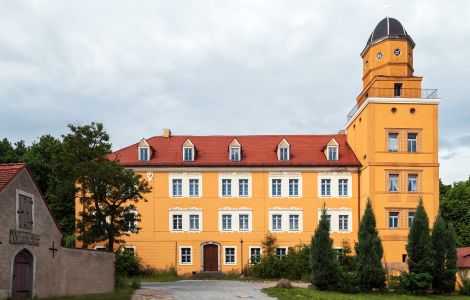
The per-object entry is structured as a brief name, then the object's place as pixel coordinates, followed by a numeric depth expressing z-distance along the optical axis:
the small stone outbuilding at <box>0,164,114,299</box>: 17.75
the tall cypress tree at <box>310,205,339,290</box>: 29.14
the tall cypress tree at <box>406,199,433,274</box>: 30.41
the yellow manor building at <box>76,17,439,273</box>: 41.56
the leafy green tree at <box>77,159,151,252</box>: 28.53
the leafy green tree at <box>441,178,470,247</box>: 53.28
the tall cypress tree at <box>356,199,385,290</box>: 30.14
